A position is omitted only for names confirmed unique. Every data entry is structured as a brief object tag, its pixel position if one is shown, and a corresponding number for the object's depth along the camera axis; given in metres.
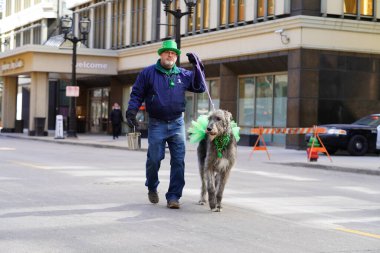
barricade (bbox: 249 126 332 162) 21.27
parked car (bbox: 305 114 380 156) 24.12
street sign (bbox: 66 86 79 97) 36.25
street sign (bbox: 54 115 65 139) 36.53
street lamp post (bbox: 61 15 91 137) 35.81
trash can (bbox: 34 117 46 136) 40.28
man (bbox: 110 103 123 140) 36.40
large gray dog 9.27
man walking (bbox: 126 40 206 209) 9.48
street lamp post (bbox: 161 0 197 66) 25.66
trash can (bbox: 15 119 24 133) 46.69
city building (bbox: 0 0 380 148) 28.97
